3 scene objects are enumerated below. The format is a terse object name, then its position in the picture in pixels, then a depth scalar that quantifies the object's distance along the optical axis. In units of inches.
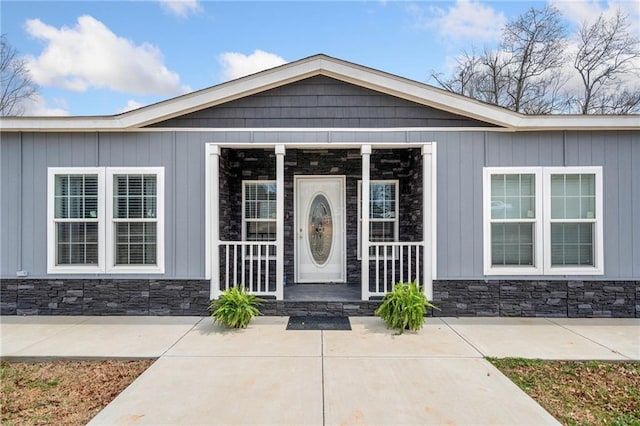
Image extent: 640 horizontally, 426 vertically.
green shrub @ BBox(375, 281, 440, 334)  179.9
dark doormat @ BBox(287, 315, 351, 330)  187.3
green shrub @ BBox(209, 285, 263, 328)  183.8
